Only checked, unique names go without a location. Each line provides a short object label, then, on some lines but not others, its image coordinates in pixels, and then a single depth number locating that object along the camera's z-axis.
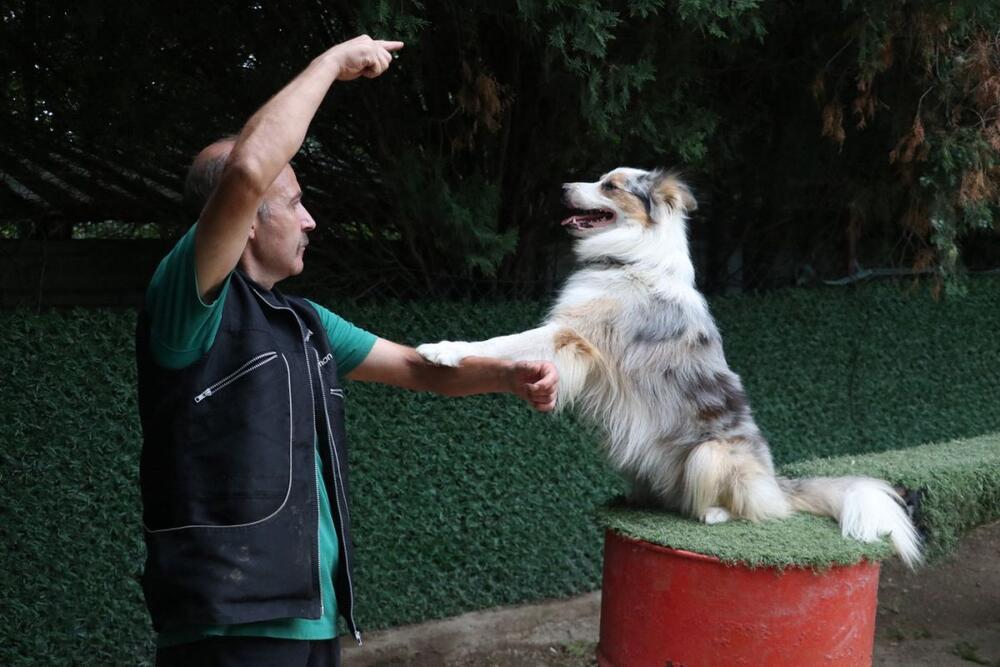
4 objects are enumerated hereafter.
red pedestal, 3.03
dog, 3.33
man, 1.94
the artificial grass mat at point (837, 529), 3.06
